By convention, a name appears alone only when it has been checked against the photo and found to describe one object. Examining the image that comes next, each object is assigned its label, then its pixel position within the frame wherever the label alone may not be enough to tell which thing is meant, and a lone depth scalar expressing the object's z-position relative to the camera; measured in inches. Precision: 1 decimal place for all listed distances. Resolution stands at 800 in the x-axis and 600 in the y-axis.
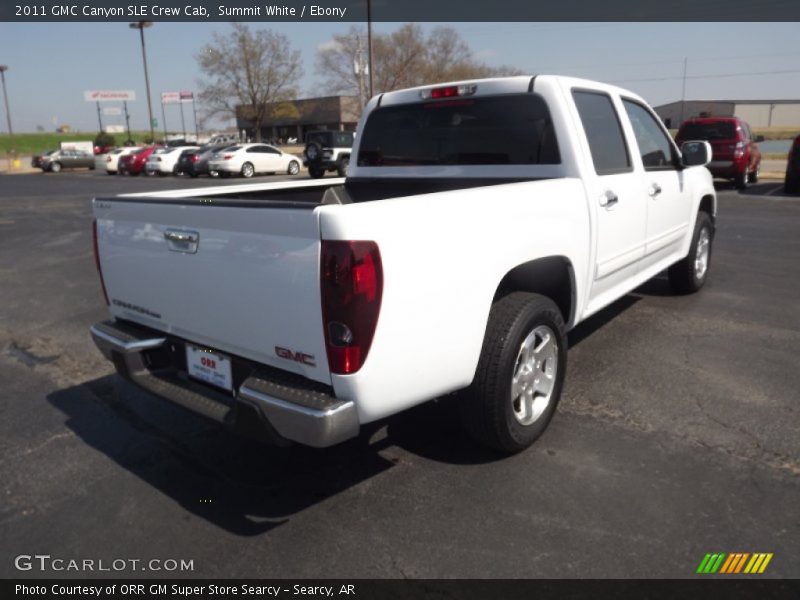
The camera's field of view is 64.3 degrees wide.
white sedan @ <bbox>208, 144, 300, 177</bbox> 1065.5
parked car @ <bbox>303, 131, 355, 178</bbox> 1045.8
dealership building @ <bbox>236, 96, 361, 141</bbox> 2662.4
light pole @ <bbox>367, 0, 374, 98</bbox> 1195.3
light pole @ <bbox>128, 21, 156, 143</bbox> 1923.1
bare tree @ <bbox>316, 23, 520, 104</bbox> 1943.9
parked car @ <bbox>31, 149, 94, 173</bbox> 1626.5
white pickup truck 95.0
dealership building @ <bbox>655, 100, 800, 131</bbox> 3139.8
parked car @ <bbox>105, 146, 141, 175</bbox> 1372.3
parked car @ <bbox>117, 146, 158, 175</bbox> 1298.0
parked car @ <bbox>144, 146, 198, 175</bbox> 1228.5
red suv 642.8
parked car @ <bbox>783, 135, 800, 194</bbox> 583.8
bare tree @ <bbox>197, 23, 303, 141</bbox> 1994.3
